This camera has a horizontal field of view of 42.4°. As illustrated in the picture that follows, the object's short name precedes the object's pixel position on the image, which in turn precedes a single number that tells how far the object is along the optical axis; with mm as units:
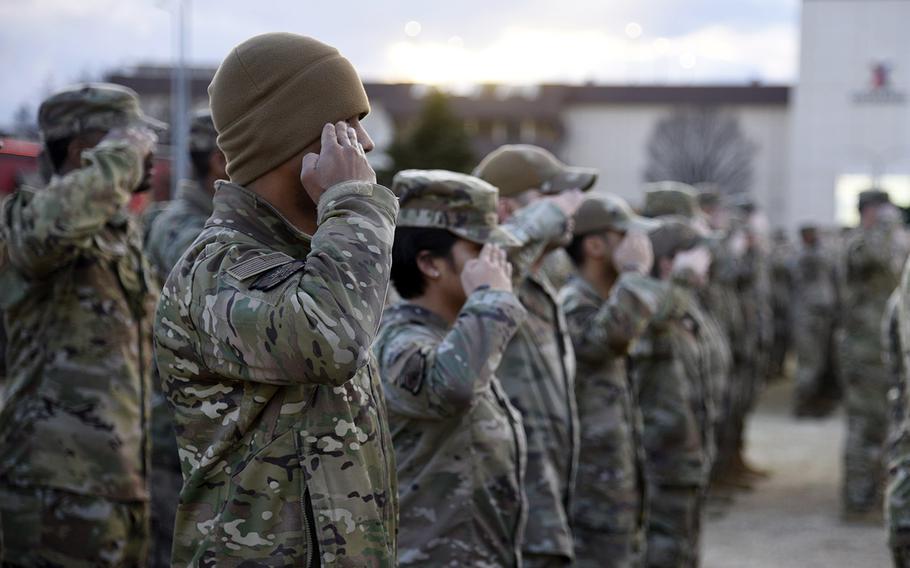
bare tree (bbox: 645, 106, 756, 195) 43156
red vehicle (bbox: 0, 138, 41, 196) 15880
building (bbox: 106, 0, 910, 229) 32031
